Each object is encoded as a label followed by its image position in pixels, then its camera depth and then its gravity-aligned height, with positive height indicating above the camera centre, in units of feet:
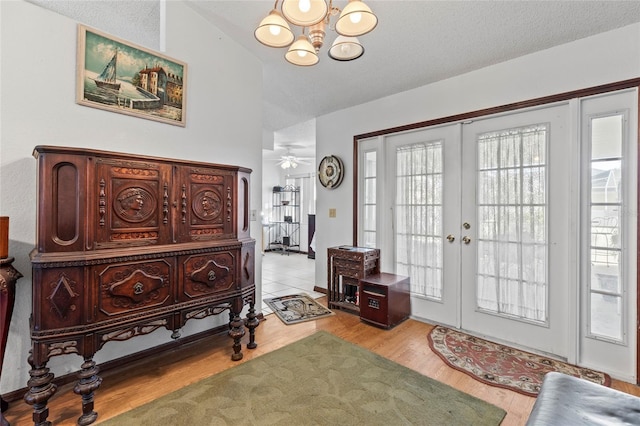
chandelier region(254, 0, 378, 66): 4.86 +3.47
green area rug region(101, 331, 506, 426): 5.55 -3.96
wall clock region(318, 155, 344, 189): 13.39 +2.00
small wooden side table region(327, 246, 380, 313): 11.13 -2.29
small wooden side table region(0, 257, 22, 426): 5.09 -1.58
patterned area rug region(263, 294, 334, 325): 10.69 -3.87
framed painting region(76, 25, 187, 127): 6.77 +3.38
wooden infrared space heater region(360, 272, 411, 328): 9.91 -3.07
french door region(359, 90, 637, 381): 7.20 -0.35
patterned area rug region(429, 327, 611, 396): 6.83 -3.93
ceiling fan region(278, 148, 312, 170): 22.54 +4.31
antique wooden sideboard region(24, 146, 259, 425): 5.17 -0.90
